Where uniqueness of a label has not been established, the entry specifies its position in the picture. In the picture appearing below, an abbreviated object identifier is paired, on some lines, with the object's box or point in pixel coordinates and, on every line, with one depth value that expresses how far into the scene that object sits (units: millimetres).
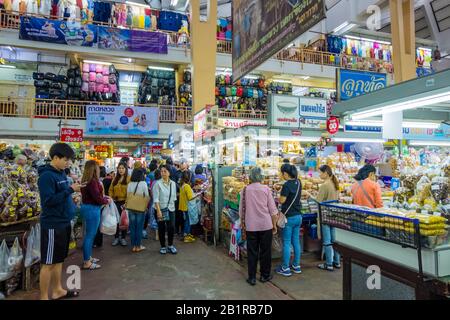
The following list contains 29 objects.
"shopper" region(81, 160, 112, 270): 4551
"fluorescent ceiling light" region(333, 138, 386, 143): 6798
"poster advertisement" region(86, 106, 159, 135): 12680
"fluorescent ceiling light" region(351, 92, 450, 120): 2654
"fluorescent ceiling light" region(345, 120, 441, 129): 4596
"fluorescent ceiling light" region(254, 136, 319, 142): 6232
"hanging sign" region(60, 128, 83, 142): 9584
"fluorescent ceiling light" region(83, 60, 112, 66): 16609
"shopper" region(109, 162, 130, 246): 6188
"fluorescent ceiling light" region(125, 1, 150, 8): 18109
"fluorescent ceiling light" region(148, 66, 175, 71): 17422
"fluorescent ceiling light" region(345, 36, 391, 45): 20633
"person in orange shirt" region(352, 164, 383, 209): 4461
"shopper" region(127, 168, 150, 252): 5469
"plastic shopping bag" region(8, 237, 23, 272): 3760
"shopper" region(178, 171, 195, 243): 6449
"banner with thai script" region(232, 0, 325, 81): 3139
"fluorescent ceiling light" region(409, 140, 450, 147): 7403
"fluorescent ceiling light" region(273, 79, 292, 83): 19328
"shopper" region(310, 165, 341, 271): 4727
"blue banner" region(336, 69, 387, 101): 4680
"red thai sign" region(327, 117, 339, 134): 5410
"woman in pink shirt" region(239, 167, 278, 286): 4066
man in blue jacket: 3252
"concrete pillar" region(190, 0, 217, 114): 10141
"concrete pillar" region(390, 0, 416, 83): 12352
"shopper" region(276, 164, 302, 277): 4414
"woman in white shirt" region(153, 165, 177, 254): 5387
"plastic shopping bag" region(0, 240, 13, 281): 3664
